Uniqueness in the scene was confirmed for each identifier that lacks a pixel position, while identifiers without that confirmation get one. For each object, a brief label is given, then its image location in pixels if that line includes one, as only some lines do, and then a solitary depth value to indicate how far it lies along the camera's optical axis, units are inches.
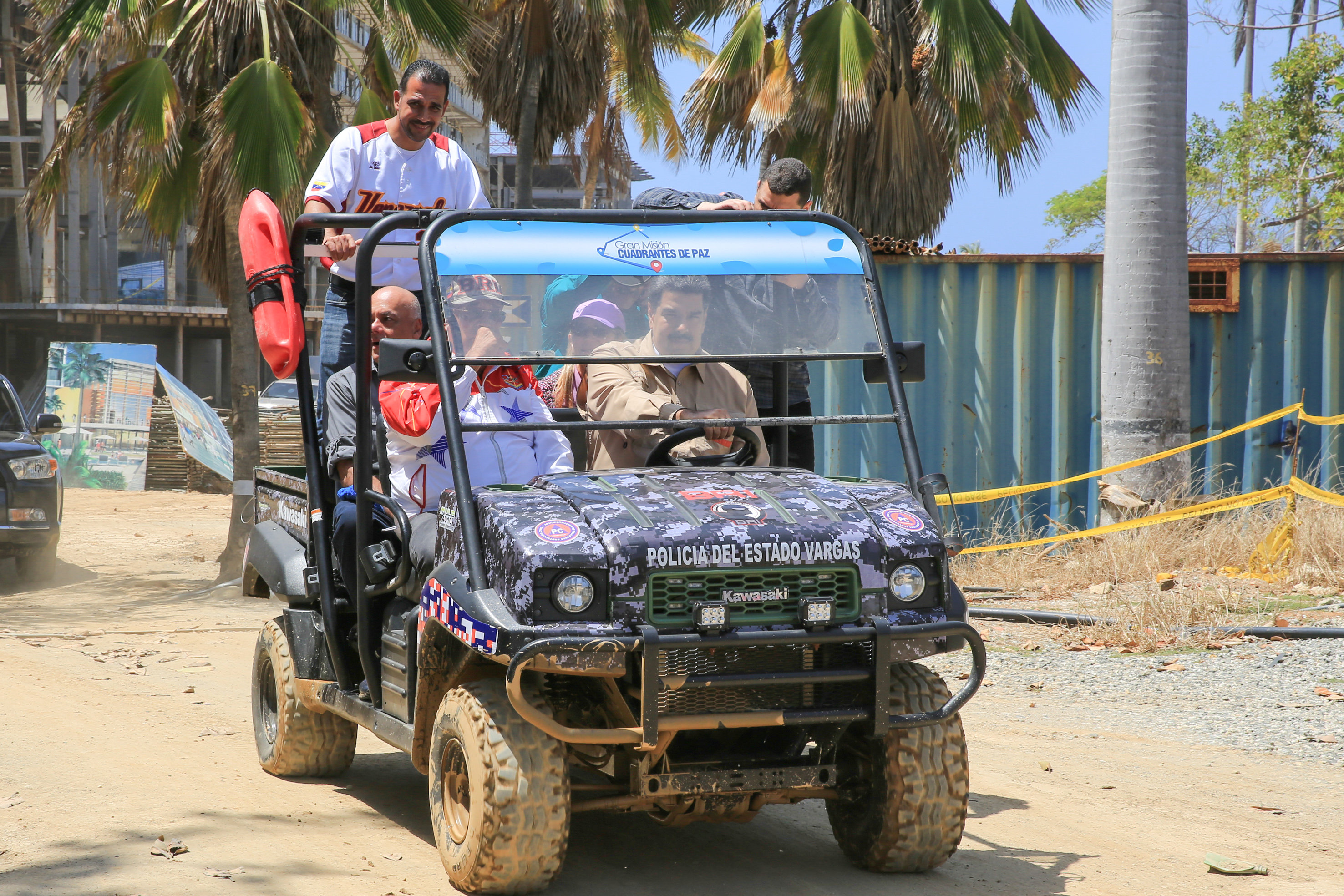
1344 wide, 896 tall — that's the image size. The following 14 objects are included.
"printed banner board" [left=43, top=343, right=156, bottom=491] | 1579.7
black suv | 887.7
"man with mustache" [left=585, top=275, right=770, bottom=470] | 336.5
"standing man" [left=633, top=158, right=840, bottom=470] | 340.5
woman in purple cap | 330.0
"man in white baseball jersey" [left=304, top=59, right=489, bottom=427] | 421.7
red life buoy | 369.1
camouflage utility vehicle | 277.1
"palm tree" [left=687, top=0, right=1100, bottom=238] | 1066.1
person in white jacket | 342.0
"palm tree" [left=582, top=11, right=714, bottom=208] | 1230.3
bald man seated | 362.0
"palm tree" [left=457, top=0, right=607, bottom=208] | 1259.2
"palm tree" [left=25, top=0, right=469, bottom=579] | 818.8
